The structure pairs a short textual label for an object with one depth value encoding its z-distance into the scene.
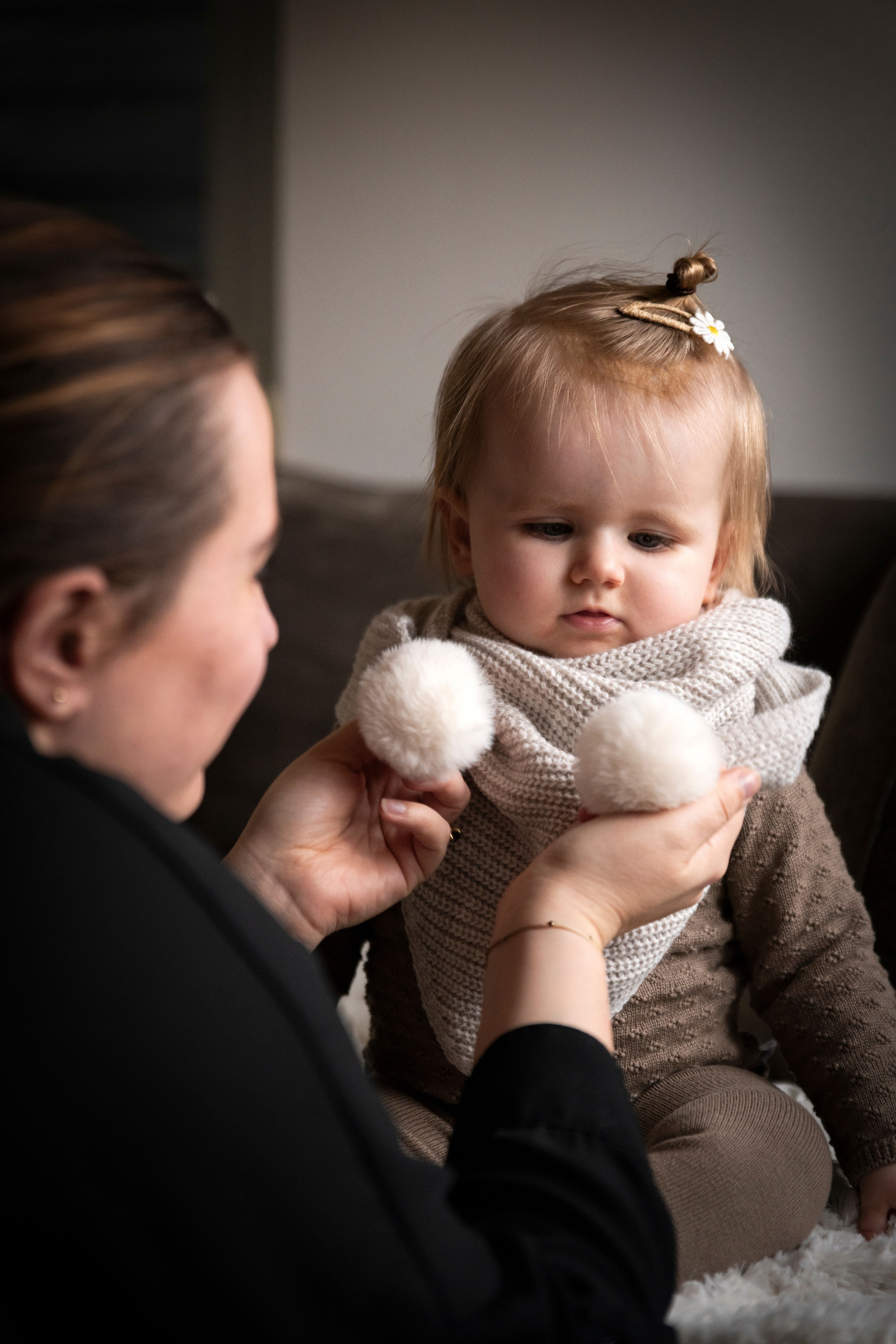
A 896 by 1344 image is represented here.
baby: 0.95
